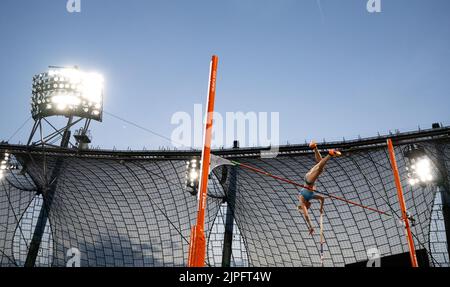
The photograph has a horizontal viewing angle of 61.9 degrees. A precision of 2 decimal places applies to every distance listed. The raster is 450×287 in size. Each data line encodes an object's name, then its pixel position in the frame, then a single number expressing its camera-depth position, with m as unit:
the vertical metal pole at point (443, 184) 31.92
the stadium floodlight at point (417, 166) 28.16
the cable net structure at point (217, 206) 35.94
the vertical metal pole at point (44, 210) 40.53
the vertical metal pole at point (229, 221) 39.34
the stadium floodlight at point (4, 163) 34.62
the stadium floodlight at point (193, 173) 33.46
